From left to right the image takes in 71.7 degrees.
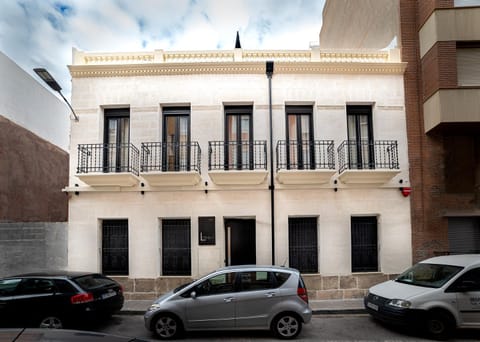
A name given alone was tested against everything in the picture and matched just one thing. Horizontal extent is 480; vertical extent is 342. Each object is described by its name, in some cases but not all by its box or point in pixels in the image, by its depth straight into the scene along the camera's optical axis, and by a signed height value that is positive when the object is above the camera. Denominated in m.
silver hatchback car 7.07 -2.14
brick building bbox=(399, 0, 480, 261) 10.20 +2.36
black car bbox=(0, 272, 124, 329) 7.13 -1.91
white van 6.96 -1.98
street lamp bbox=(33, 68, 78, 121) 9.13 +3.76
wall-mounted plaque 10.47 -0.60
